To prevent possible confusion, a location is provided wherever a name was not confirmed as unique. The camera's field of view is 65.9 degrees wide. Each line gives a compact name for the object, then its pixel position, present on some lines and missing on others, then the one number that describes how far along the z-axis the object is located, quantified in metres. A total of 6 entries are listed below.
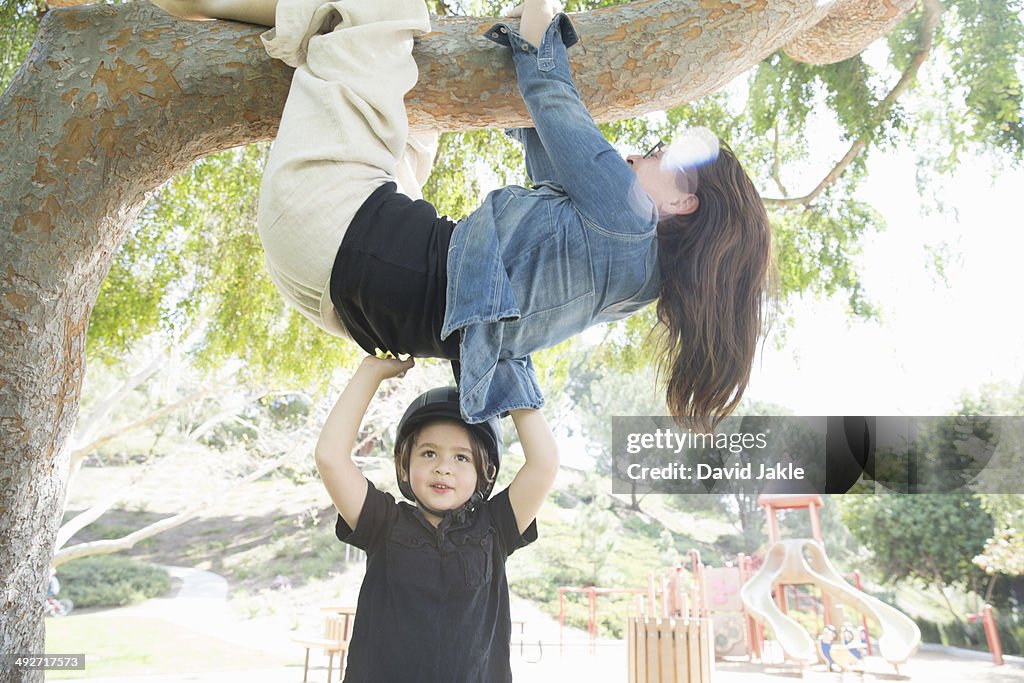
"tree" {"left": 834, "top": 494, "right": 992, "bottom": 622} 8.70
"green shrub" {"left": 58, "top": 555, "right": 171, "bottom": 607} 10.32
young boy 1.35
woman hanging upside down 1.15
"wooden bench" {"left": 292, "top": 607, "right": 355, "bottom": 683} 5.08
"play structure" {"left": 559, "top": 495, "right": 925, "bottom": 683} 4.40
